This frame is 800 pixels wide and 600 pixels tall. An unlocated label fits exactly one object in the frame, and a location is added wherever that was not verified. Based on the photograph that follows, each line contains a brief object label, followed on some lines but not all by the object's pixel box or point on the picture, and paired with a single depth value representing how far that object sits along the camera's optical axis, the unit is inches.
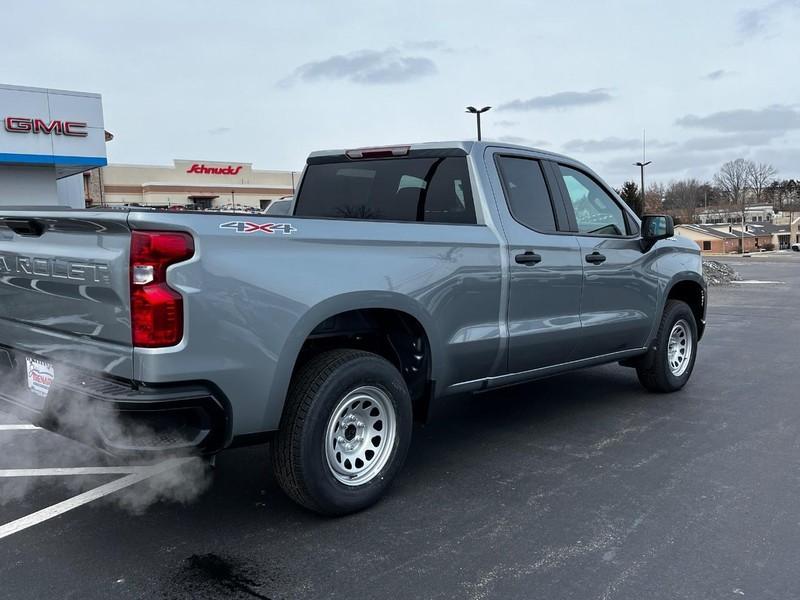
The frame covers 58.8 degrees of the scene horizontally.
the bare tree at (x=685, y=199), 4886.8
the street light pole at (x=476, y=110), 1162.5
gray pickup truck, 119.1
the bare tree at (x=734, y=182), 5221.5
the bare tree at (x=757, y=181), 5323.8
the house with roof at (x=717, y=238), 3759.8
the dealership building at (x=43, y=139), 766.5
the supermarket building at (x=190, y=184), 2108.8
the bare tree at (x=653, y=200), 3659.0
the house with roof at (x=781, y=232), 4286.4
